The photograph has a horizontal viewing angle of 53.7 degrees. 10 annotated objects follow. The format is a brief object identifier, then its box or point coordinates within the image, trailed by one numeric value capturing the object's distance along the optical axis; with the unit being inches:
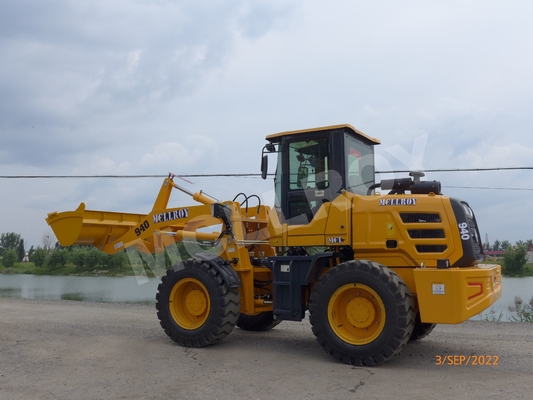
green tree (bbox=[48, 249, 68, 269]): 1769.2
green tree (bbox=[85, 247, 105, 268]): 1574.8
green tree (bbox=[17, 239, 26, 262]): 2325.5
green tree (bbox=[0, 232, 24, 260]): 2597.9
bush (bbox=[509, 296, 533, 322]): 501.4
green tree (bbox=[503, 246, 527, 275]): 1025.5
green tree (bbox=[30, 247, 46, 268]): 1873.8
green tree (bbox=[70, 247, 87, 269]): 1630.2
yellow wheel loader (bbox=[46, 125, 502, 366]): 260.2
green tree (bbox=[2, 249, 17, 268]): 2165.4
